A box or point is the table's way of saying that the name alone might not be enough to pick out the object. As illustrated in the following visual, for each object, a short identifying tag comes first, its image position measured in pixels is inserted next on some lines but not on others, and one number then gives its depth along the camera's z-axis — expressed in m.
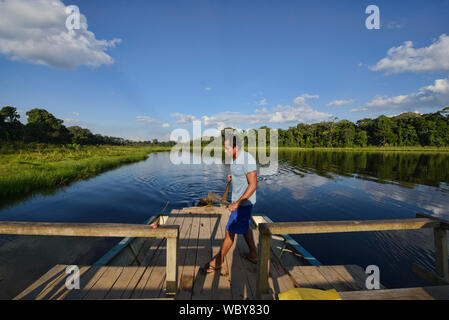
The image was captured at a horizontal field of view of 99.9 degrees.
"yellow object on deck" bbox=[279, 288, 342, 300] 1.79
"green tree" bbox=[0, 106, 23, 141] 36.38
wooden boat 2.08
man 2.91
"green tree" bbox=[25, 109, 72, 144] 42.16
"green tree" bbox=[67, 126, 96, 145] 66.50
